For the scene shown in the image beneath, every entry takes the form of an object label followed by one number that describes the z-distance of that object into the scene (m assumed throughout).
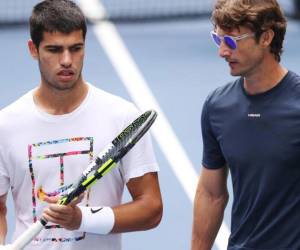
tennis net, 36.75
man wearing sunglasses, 13.28
